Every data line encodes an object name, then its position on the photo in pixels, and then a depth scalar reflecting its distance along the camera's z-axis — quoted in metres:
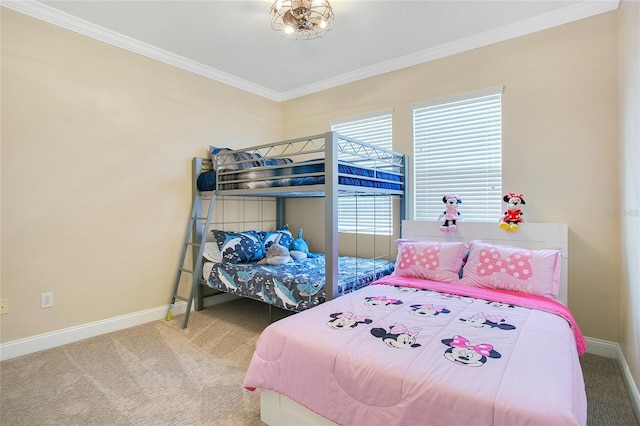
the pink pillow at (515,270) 2.16
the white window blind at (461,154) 2.85
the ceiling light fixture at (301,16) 2.26
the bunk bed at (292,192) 2.38
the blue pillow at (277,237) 3.60
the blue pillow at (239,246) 3.25
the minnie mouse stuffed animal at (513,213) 2.58
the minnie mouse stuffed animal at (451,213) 2.89
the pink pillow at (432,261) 2.52
